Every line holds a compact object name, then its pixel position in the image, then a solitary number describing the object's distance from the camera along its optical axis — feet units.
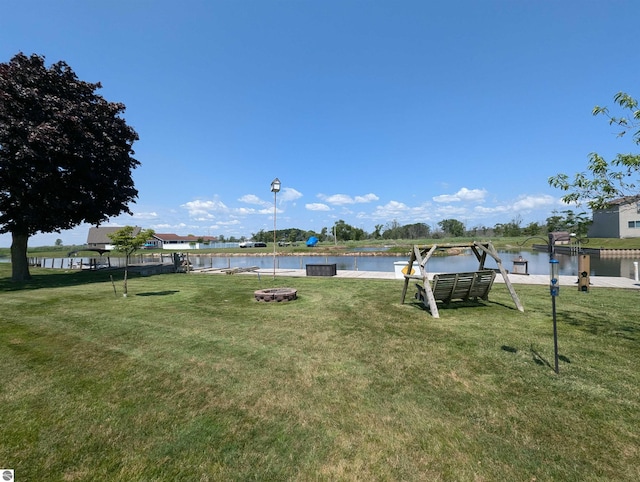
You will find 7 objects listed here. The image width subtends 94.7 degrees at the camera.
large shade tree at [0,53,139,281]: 47.11
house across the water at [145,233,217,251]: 286.79
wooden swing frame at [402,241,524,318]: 24.66
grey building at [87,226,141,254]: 257.75
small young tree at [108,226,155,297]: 37.35
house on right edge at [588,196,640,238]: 150.41
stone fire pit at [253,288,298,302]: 30.83
